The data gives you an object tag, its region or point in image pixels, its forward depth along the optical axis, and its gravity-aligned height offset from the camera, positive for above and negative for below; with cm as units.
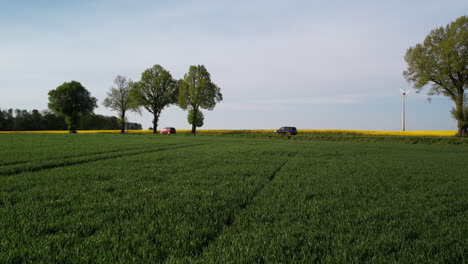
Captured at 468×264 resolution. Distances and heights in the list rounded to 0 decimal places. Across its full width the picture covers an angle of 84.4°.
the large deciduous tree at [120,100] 7375 +878
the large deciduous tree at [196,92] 6362 +963
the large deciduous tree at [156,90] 6912 +1110
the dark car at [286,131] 5716 +0
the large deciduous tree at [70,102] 7481 +836
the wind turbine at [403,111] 6371 +504
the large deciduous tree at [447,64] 4434 +1209
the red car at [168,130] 7010 +21
